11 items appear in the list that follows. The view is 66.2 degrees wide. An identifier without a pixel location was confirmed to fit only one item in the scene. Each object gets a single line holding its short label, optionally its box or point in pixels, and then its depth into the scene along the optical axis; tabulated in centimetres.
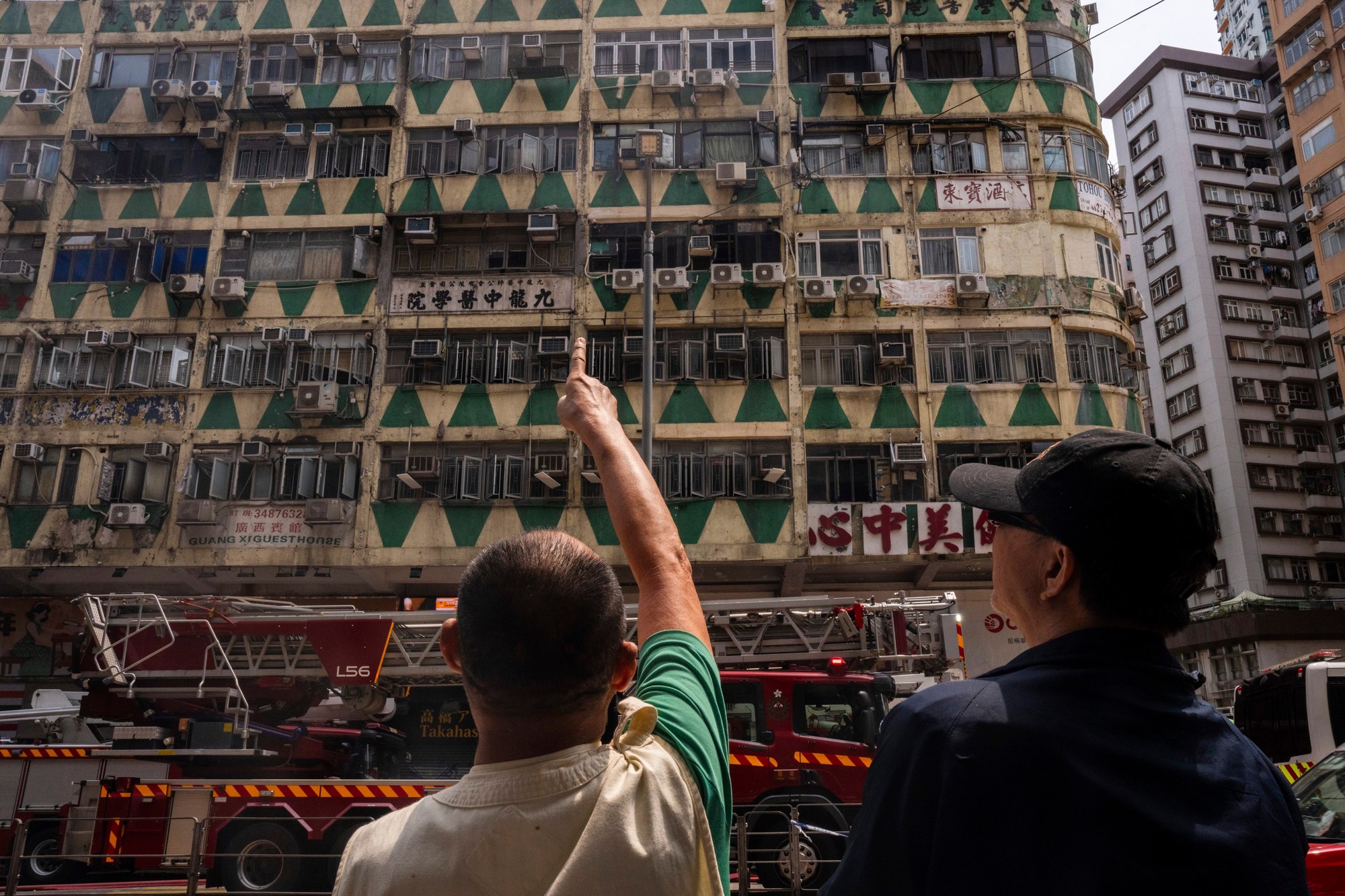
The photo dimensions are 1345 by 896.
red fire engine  1134
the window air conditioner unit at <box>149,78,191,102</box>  2470
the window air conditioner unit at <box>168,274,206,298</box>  2330
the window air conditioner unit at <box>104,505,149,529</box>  2184
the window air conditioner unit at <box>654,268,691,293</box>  2288
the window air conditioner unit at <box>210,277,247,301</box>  2328
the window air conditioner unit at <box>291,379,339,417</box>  2230
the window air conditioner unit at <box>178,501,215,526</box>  2198
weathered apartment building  2223
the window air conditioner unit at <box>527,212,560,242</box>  2342
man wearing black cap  138
